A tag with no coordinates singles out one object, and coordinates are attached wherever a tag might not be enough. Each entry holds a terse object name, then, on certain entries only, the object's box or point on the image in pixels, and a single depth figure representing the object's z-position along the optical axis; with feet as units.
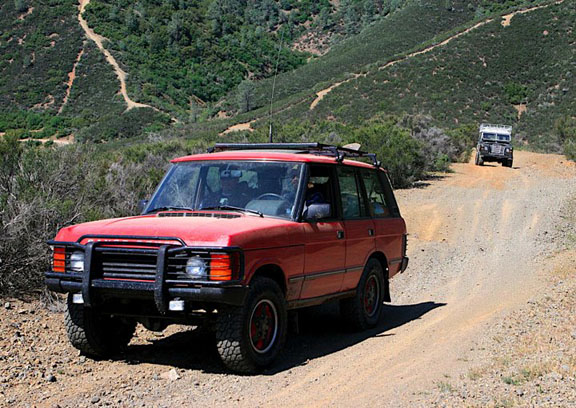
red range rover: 18.40
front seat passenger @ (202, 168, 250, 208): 22.22
